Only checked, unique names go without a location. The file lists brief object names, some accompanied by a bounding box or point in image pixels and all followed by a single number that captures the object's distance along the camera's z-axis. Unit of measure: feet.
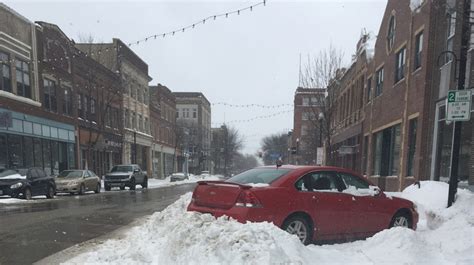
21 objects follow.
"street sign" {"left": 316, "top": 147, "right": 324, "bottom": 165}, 75.25
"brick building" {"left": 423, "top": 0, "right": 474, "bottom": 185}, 39.04
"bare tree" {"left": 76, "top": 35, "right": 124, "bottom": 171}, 101.24
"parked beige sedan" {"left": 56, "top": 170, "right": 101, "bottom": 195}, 64.69
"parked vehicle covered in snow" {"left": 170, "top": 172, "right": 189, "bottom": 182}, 147.43
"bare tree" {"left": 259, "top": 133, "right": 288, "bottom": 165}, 298.76
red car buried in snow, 19.76
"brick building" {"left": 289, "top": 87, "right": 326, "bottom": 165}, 79.00
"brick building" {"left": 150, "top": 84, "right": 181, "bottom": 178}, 171.94
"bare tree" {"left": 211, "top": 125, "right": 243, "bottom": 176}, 260.01
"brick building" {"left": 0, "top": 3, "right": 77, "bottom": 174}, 70.66
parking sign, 26.17
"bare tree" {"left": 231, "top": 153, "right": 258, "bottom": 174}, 404.67
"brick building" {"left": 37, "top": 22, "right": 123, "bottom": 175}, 86.58
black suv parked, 52.06
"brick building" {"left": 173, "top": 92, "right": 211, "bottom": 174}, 225.35
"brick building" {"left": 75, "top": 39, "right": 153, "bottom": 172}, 122.62
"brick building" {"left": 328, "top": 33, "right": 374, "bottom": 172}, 80.64
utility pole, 27.09
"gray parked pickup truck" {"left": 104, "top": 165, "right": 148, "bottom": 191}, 81.76
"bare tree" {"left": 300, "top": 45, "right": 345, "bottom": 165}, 76.28
